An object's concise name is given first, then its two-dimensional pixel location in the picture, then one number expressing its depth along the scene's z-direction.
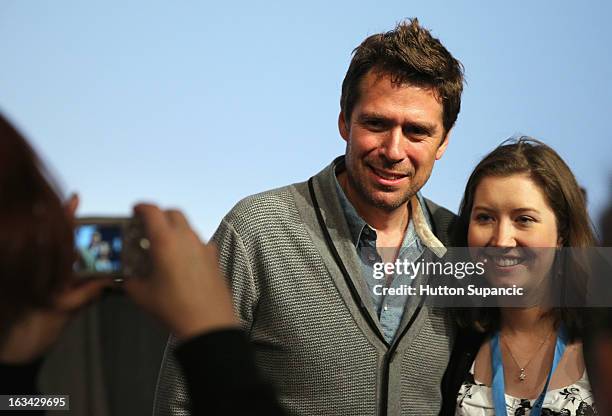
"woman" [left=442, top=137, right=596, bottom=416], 1.54
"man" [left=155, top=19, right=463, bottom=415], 1.54
